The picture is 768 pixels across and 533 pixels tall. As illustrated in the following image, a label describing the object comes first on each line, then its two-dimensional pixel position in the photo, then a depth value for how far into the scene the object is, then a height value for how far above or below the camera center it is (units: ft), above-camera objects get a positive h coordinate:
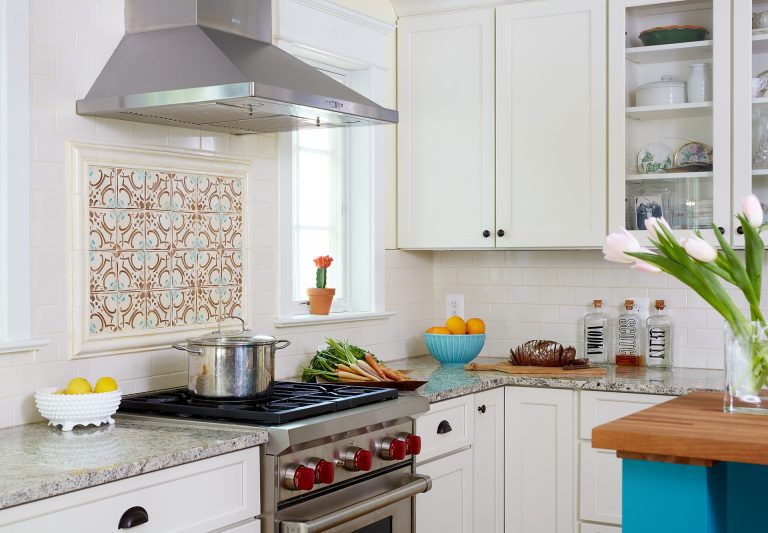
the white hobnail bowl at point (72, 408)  8.34 -1.27
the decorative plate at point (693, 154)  12.51 +1.32
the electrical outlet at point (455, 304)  15.29 -0.72
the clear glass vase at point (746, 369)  6.79 -0.77
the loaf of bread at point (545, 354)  13.17 -1.29
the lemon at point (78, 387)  8.55 -1.11
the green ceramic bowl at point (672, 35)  12.62 +2.88
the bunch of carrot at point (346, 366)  11.11 -1.24
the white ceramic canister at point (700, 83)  12.53 +2.23
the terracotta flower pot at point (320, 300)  12.43 -0.53
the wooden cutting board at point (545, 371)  12.49 -1.46
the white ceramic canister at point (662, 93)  12.75 +2.15
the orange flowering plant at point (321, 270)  12.46 -0.15
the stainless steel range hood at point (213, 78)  8.80 +1.68
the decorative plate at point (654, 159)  12.81 +1.29
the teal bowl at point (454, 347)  13.70 -1.23
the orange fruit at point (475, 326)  13.93 -0.97
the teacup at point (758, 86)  12.30 +2.13
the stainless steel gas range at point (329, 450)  8.33 -1.77
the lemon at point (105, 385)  8.73 -1.12
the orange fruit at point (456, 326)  13.92 -0.96
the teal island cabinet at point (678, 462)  5.85 -1.25
